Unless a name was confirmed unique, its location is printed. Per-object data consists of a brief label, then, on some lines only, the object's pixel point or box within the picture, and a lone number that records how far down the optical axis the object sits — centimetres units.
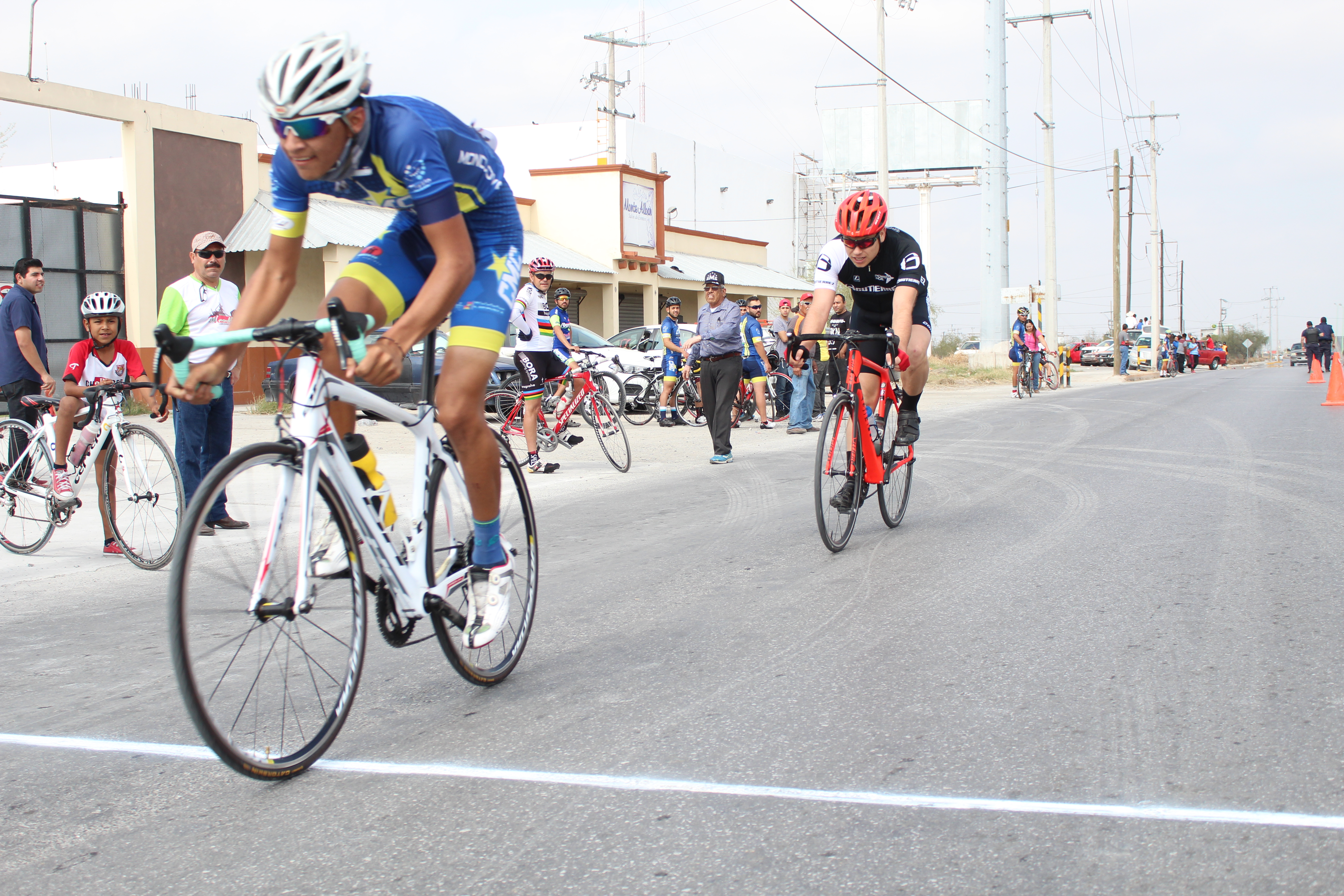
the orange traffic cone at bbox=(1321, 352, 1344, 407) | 2075
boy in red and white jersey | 700
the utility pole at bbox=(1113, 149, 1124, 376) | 4503
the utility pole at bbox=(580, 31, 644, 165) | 4981
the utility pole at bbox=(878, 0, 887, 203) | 2947
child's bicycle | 685
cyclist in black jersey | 657
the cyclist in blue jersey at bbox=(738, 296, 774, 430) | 1571
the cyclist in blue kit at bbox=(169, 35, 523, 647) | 317
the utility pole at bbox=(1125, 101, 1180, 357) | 5862
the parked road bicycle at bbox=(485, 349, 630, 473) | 1145
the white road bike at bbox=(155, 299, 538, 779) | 287
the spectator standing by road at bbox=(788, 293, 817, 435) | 1585
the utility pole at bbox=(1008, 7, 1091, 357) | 3609
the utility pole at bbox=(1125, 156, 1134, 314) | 7625
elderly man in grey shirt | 1222
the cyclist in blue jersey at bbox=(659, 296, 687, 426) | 1644
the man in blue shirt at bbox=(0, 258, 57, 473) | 807
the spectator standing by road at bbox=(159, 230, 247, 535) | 727
